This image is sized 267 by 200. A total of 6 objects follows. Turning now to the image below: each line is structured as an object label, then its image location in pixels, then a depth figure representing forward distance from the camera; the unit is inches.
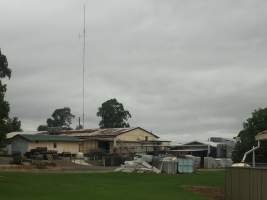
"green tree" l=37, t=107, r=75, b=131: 6884.8
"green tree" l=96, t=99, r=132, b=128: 5590.6
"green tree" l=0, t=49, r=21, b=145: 1315.6
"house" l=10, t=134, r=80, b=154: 3452.3
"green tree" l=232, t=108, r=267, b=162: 2623.0
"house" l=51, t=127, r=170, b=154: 3713.1
